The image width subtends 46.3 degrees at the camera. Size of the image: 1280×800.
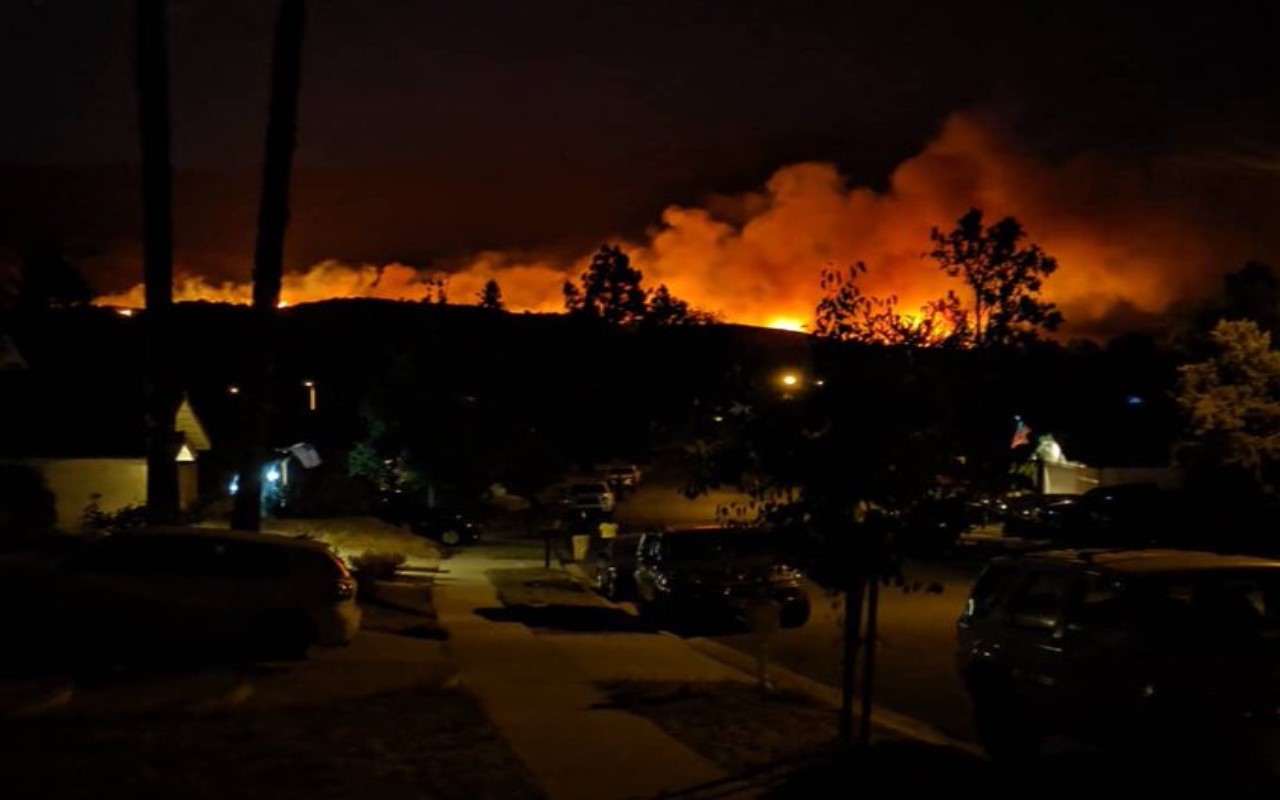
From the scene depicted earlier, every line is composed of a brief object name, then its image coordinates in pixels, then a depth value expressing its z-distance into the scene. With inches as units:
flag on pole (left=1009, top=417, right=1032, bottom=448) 472.2
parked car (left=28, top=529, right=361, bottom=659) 629.3
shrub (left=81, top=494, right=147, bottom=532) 1210.0
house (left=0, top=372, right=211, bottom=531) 1475.1
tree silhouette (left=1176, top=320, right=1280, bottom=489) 1593.3
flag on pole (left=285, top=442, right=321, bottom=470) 2165.4
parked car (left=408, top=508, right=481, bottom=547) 1823.3
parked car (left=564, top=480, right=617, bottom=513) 2311.8
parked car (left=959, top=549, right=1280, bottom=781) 364.5
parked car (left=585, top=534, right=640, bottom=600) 1154.0
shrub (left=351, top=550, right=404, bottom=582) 1068.0
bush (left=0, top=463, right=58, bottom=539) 1311.5
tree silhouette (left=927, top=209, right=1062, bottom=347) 2490.2
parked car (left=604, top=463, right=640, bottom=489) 2957.7
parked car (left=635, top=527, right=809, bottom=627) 922.1
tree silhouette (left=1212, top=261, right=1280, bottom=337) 1850.4
